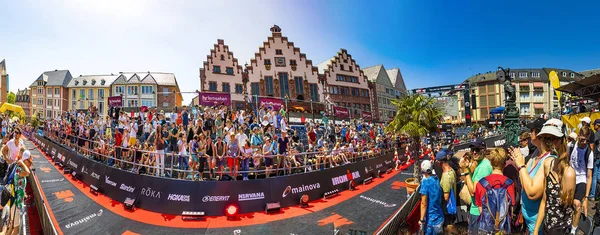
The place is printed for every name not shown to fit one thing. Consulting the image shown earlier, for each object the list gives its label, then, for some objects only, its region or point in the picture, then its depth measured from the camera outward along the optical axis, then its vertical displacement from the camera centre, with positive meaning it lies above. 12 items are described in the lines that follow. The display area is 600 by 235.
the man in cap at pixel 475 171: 4.16 -0.83
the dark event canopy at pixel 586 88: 16.41 +1.91
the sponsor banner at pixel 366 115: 32.67 +0.79
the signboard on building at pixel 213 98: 21.10 +2.05
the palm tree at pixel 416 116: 12.78 +0.19
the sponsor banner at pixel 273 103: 22.50 +1.74
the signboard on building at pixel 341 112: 28.44 +1.06
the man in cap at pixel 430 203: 4.72 -1.40
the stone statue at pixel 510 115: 11.37 +0.13
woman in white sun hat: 3.01 -0.73
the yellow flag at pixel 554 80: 17.88 +2.40
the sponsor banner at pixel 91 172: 12.29 -2.04
